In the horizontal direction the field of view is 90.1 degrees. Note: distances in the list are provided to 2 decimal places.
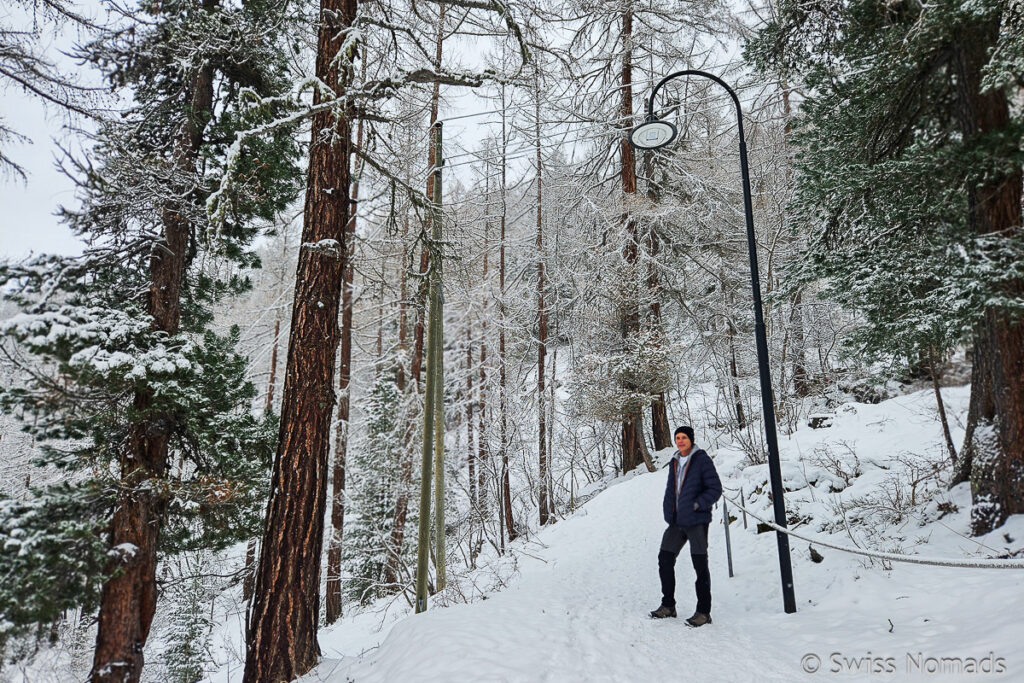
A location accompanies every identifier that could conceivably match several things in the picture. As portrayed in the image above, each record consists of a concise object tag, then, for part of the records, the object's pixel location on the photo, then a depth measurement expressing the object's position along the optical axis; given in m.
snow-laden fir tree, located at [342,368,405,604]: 14.84
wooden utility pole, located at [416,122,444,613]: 6.29
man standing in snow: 4.94
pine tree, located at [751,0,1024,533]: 4.69
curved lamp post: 4.99
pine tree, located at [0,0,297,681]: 5.47
